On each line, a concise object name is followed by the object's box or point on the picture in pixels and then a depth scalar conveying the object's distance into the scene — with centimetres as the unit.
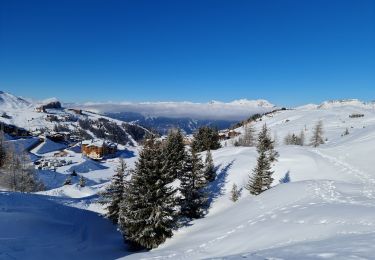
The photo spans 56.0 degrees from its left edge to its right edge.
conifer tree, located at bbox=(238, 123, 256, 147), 11106
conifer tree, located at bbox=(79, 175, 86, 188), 7712
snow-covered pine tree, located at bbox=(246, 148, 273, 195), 3912
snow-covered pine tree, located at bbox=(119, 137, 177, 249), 2977
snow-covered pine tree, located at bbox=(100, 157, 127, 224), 3762
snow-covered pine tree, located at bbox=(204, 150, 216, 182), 4888
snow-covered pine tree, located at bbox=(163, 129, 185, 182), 4294
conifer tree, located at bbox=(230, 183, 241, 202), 4072
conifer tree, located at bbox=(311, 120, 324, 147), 9091
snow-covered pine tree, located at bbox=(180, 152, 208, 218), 3766
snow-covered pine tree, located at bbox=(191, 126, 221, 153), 7416
